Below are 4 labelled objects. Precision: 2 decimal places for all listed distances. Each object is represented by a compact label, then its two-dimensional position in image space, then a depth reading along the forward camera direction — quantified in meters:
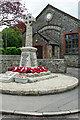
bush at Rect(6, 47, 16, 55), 15.10
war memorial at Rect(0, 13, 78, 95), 3.93
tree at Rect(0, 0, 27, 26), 11.41
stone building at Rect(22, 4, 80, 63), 14.08
